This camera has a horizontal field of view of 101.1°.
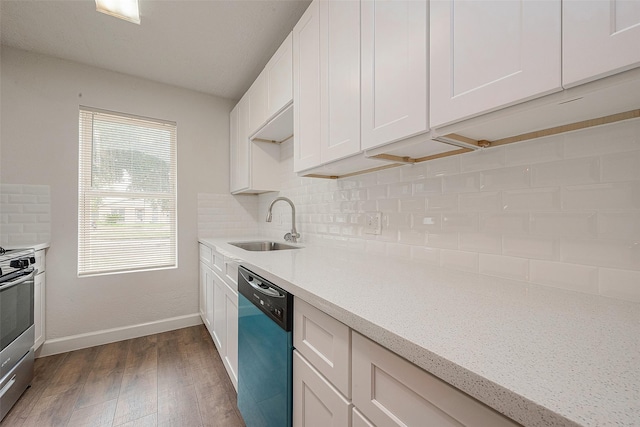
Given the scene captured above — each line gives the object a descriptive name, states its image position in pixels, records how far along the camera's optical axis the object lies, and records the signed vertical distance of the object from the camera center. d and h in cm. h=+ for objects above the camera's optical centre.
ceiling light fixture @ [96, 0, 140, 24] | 167 +134
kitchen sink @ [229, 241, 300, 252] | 227 -29
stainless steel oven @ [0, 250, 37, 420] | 148 -69
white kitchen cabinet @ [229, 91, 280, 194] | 246 +51
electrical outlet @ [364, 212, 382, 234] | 144 -5
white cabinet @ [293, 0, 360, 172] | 118 +67
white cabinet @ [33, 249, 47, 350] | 198 -68
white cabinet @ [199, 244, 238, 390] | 160 -68
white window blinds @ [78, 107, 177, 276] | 239 +19
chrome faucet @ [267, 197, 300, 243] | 212 -15
